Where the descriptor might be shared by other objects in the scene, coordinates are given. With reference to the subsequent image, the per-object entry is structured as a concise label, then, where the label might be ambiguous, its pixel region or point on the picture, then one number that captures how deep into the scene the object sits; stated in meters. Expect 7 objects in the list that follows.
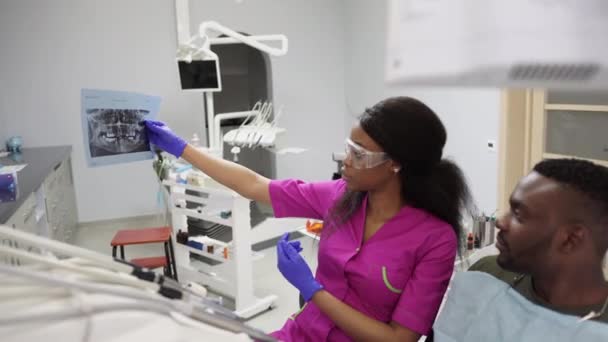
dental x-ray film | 1.65
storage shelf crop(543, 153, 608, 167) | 2.55
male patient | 0.99
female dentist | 1.33
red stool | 2.84
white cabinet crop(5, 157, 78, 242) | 2.70
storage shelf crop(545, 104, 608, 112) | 2.32
